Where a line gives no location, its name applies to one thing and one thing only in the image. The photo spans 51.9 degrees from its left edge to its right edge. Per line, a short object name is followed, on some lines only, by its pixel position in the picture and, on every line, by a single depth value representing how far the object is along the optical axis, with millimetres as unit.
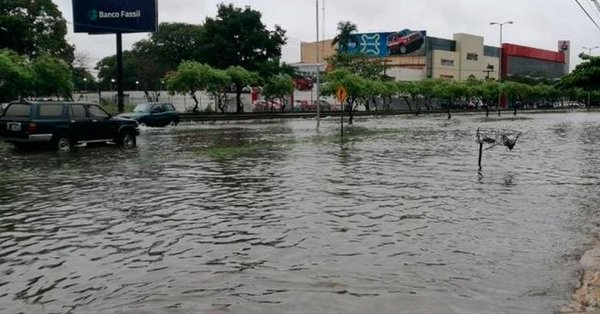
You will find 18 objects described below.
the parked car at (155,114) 37062
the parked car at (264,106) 68781
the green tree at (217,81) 51678
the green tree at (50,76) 33719
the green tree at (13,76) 29109
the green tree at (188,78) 50000
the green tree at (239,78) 56156
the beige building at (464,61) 121031
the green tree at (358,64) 82750
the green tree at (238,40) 67375
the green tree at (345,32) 90000
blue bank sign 43375
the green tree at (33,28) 54469
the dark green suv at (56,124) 19578
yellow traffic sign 33644
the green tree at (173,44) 87688
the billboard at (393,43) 119500
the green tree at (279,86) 61250
